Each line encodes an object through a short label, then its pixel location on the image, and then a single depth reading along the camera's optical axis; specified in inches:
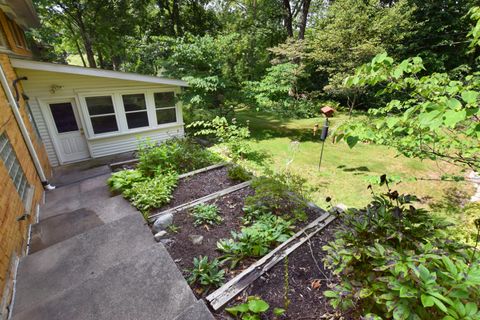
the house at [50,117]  143.2
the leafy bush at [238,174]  199.9
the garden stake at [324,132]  271.6
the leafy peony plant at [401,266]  44.1
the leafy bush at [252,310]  79.0
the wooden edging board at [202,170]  205.9
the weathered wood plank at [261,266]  89.7
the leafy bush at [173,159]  209.0
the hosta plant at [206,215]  143.2
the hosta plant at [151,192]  163.2
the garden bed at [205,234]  111.8
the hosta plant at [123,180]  189.8
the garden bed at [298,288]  83.3
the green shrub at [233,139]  281.3
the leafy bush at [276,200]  149.5
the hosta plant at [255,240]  115.2
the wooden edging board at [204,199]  153.2
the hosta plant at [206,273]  100.9
